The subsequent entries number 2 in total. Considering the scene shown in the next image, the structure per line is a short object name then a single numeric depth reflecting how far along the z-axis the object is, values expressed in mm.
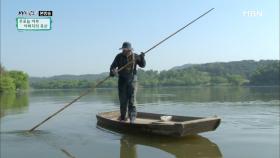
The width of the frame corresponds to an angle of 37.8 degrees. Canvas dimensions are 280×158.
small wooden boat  8742
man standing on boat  10062
